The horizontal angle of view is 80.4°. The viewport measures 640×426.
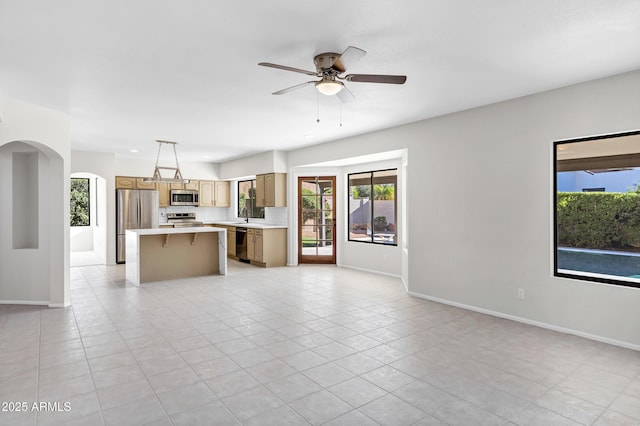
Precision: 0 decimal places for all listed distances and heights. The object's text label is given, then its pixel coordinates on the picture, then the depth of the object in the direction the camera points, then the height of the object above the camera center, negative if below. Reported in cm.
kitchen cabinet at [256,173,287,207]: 831 +51
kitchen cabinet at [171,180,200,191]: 992 +74
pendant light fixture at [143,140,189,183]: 644 +60
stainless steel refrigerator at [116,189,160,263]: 863 +4
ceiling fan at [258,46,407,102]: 282 +105
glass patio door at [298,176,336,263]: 832 -16
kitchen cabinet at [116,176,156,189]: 893 +73
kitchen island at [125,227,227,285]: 653 -74
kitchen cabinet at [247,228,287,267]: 815 -75
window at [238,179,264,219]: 977 +33
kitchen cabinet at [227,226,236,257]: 943 -70
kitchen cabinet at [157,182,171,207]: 958 +49
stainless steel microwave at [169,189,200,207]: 971 +41
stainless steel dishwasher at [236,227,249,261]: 891 -74
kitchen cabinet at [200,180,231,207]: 1038 +54
